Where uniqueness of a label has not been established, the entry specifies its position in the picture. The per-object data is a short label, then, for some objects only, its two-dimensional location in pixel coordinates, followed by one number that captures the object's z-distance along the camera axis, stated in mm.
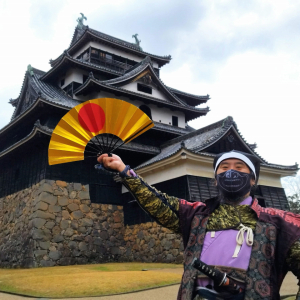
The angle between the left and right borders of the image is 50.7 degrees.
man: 1817
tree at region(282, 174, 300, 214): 24000
